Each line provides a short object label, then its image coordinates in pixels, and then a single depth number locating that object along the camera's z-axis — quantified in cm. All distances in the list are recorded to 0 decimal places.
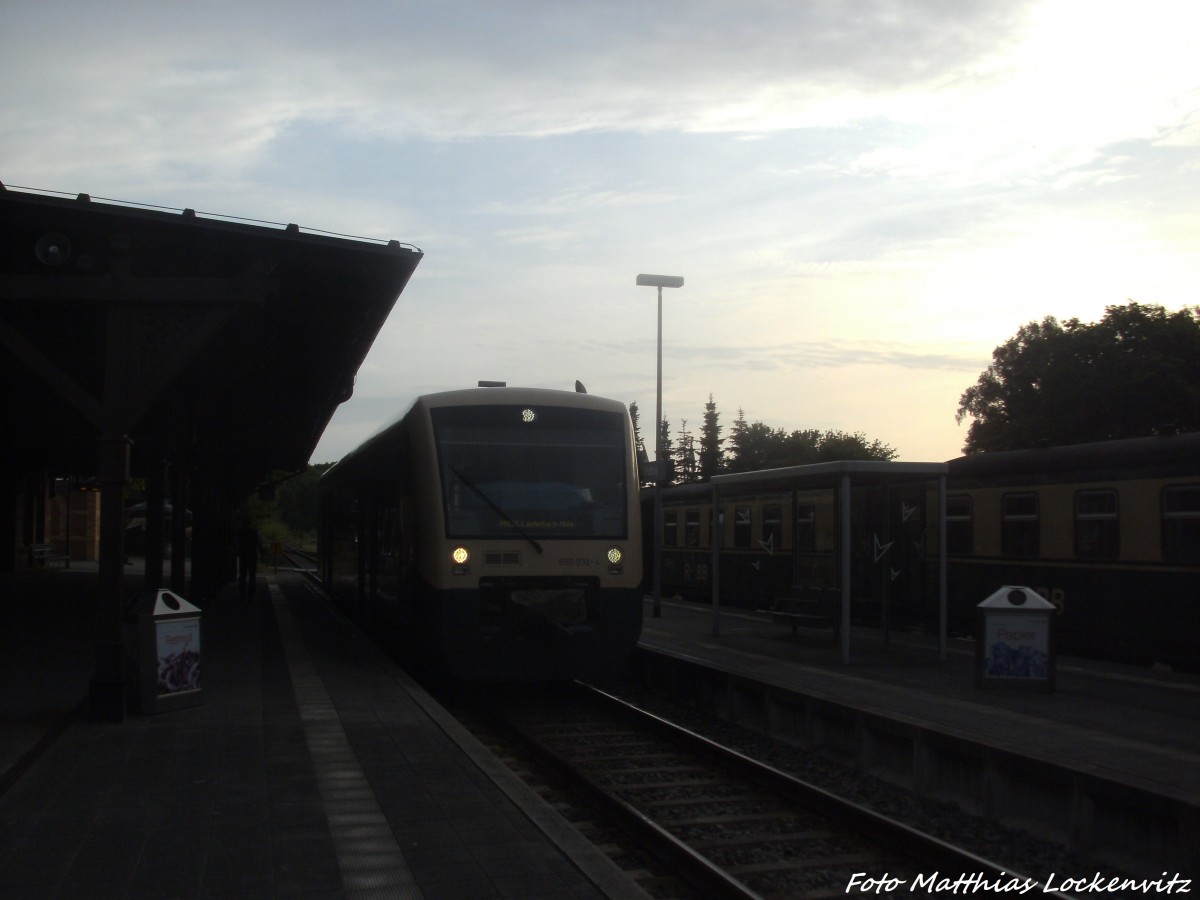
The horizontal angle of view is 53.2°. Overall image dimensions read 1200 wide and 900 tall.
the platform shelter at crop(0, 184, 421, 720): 989
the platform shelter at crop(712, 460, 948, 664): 1370
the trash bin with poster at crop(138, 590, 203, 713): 977
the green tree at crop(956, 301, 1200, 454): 4772
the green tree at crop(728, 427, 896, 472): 9112
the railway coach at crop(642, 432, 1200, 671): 1370
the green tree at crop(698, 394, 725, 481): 11147
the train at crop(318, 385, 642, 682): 1122
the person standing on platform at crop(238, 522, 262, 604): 2559
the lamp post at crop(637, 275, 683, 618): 2584
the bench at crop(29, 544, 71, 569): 4275
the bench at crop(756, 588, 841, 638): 1552
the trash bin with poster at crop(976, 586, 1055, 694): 1145
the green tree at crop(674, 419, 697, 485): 11756
